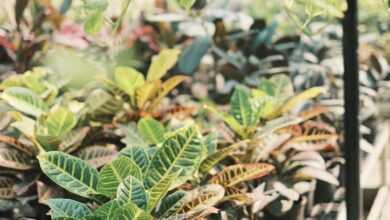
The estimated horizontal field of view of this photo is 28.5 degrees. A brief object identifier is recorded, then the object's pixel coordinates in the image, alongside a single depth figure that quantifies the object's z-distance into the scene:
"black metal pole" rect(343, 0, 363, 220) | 1.79
